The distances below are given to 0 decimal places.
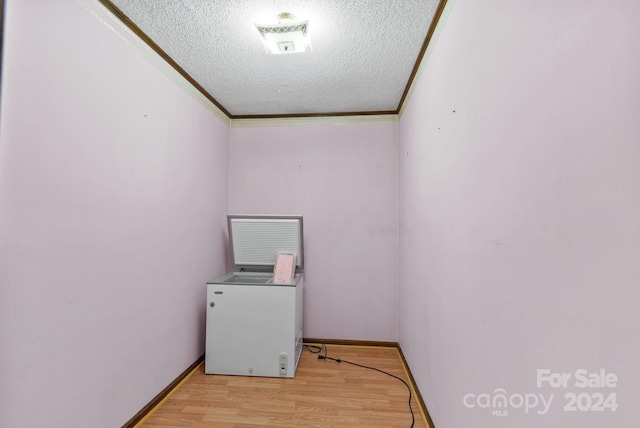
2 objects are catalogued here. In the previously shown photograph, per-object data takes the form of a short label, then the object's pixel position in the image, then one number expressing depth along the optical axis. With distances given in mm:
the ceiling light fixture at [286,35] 1619
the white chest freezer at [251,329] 2256
